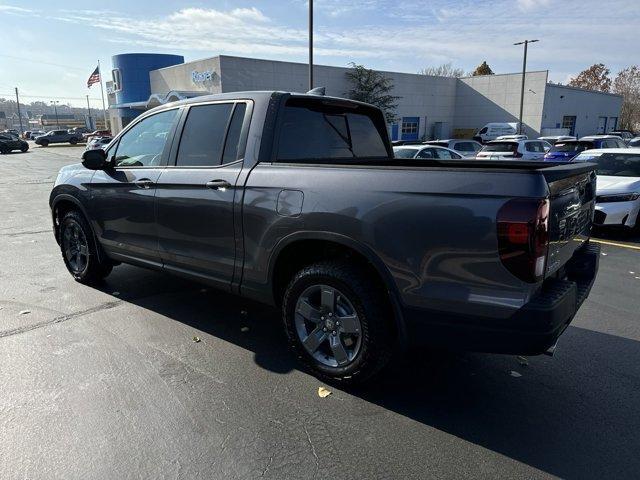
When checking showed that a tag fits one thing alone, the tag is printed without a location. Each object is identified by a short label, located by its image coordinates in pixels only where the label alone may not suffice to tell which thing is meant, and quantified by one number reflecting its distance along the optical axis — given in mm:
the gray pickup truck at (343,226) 2410
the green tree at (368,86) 37656
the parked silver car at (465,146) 17512
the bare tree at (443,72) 74756
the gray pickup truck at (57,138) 48969
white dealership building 33531
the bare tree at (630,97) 67812
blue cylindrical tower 42031
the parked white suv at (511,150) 16266
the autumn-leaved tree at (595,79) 79375
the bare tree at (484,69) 72250
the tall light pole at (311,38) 16578
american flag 44625
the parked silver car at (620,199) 7777
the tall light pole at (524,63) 34344
